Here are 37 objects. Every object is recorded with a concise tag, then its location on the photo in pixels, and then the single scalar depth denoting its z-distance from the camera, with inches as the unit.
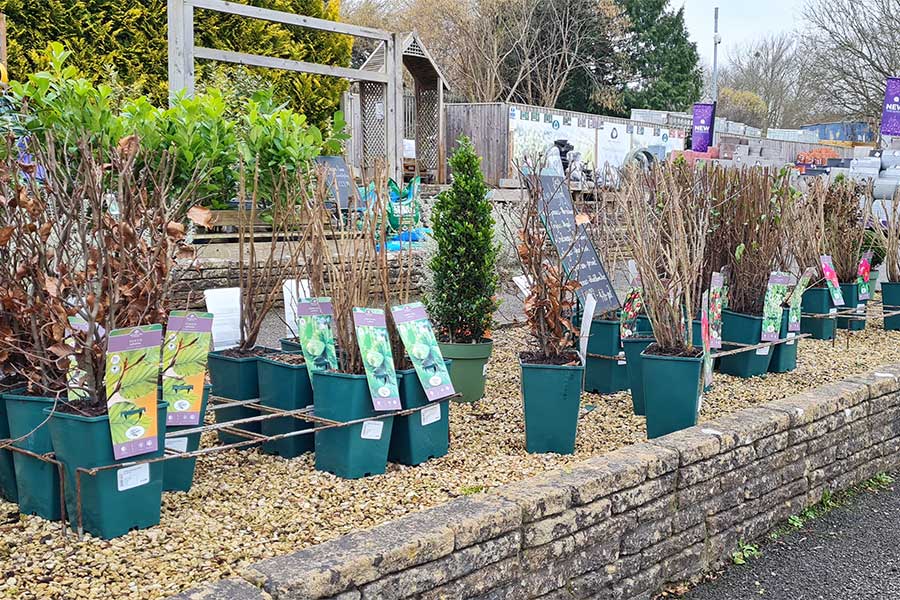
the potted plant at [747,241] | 212.5
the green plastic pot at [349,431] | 120.8
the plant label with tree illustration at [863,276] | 272.1
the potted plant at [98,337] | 96.1
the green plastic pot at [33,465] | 101.7
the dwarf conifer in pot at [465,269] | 175.3
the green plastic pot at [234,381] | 137.0
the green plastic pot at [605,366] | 185.9
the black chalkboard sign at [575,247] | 191.3
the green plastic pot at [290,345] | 146.8
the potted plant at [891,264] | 281.3
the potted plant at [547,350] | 139.3
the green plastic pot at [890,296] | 284.6
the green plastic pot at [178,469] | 113.1
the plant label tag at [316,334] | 130.0
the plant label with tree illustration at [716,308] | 178.2
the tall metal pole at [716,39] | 1159.3
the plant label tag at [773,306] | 202.5
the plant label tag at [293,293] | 143.2
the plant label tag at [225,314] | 144.8
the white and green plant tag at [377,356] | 122.4
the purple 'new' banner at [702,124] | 737.6
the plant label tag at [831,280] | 243.8
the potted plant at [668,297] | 149.7
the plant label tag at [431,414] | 129.4
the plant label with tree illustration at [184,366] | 114.2
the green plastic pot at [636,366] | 171.0
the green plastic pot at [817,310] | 251.4
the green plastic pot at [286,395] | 131.6
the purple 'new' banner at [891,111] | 537.0
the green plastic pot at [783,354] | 210.2
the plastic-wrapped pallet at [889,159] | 489.1
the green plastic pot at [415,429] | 128.1
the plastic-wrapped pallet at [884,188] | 449.7
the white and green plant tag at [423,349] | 128.5
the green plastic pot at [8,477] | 110.8
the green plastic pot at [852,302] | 270.2
